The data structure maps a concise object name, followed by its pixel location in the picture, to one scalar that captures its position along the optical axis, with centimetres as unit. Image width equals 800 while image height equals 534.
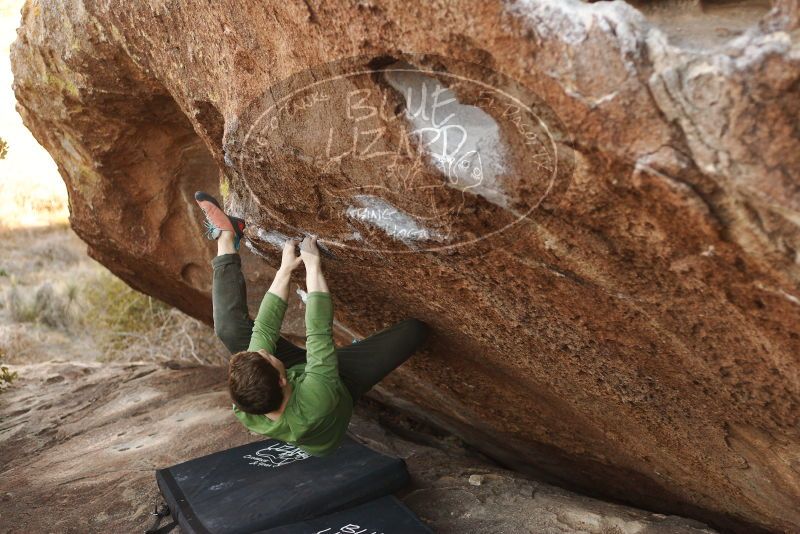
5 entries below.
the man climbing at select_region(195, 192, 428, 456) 274
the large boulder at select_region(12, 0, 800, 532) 160
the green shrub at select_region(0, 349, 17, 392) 527
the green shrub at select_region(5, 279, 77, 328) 777
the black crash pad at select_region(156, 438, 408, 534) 309
